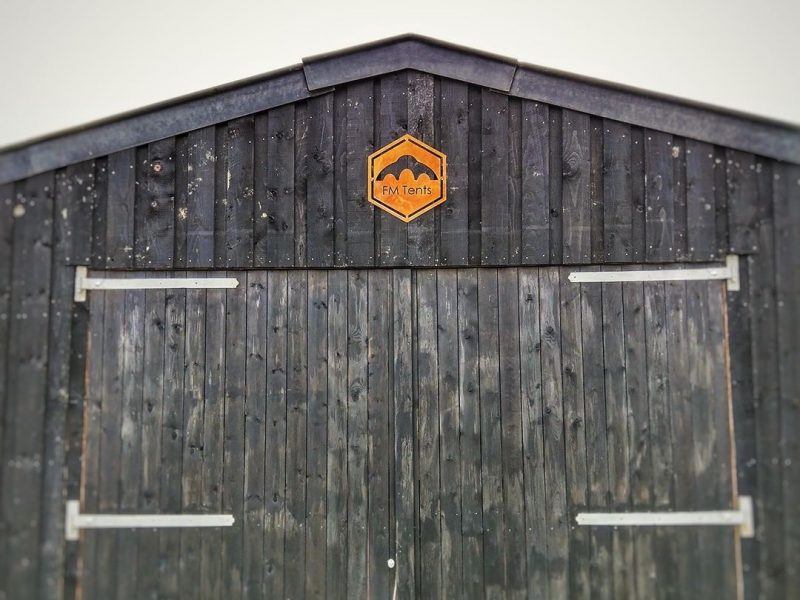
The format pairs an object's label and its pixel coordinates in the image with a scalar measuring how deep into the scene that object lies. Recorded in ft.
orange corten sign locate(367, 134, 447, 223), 15.19
